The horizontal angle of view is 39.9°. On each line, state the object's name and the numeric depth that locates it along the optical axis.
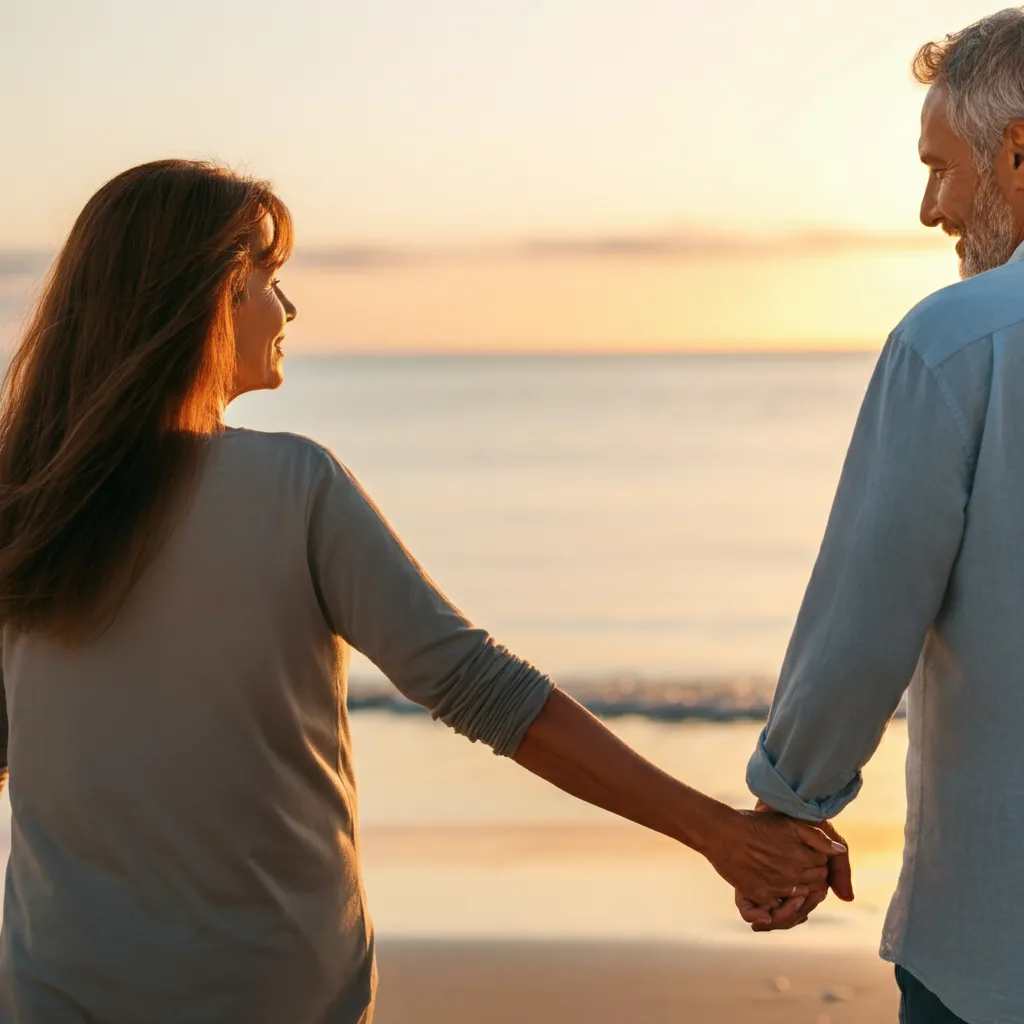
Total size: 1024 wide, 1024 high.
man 1.77
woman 1.69
